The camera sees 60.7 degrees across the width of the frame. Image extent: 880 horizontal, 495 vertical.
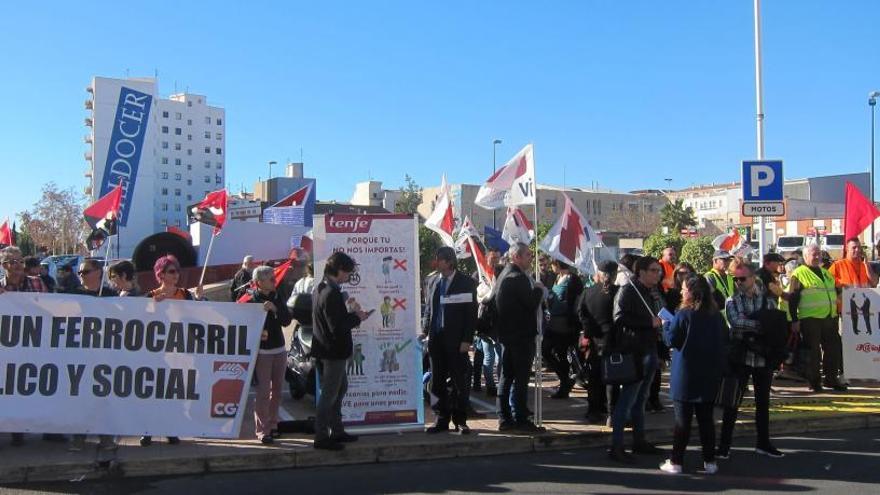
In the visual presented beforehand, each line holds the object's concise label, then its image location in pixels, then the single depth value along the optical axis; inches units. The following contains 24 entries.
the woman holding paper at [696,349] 245.9
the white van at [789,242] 1727.4
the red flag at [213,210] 396.3
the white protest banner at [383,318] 301.9
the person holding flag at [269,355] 282.7
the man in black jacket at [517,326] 294.8
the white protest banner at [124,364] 265.9
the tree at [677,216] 2999.5
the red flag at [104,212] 363.3
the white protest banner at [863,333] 394.3
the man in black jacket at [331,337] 269.0
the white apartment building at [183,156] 5359.3
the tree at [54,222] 2461.9
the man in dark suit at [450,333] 296.5
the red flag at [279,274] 296.0
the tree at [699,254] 1015.0
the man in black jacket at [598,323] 285.0
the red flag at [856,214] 450.6
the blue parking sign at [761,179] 449.1
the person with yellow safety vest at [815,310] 399.5
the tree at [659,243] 990.4
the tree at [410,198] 2778.1
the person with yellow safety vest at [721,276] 405.1
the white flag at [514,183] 383.9
